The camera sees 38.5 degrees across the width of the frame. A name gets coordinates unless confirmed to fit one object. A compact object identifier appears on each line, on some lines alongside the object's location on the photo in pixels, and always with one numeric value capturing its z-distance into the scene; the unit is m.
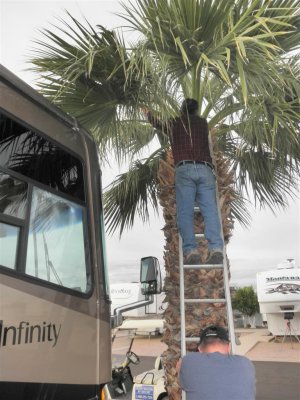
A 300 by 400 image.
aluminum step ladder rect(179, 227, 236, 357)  4.32
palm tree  4.05
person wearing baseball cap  3.11
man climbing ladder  4.65
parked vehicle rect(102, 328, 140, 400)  8.32
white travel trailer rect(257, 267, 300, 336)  16.48
